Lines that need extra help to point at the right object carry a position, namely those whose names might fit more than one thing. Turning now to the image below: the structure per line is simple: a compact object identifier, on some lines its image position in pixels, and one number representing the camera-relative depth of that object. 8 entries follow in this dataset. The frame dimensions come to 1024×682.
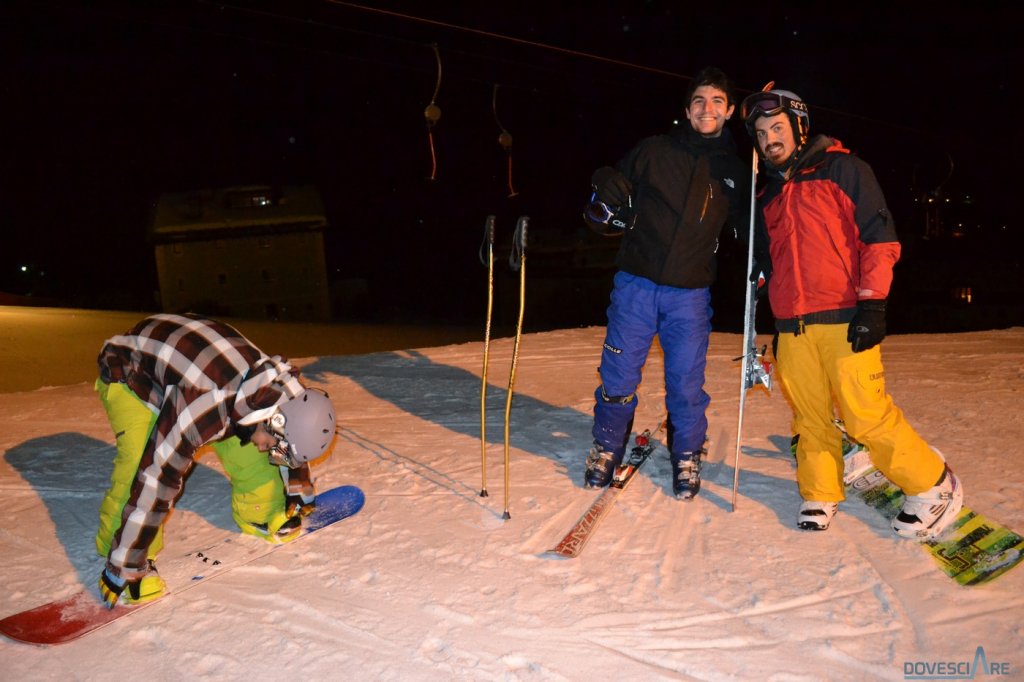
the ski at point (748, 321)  3.72
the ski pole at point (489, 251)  3.67
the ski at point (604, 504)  3.54
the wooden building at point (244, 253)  28.66
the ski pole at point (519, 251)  3.64
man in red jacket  3.38
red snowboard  2.93
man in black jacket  3.85
